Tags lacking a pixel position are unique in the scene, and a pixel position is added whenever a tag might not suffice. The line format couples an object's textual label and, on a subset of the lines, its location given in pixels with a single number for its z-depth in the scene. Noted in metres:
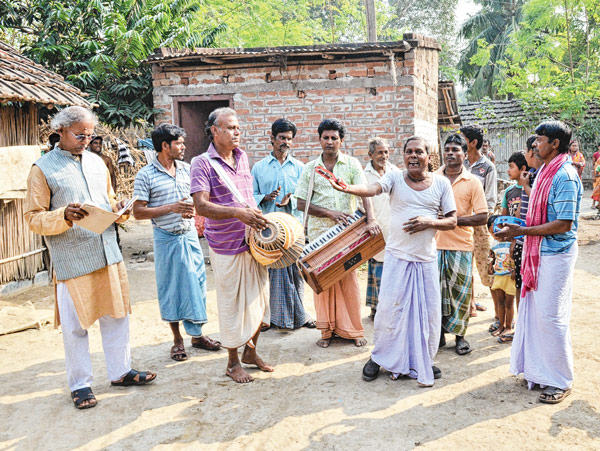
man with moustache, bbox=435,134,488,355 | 4.69
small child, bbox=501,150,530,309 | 4.57
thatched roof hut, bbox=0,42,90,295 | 6.95
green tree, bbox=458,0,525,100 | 28.19
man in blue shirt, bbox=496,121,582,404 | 3.72
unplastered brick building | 8.34
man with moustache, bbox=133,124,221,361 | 4.82
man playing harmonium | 5.12
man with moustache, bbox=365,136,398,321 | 5.55
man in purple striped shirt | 4.15
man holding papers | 3.81
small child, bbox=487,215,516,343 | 5.11
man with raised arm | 4.07
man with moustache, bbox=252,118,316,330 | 5.66
